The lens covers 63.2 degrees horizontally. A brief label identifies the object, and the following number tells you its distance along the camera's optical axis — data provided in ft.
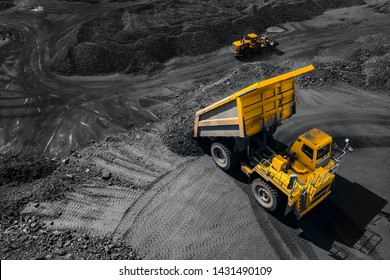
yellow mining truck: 33.65
